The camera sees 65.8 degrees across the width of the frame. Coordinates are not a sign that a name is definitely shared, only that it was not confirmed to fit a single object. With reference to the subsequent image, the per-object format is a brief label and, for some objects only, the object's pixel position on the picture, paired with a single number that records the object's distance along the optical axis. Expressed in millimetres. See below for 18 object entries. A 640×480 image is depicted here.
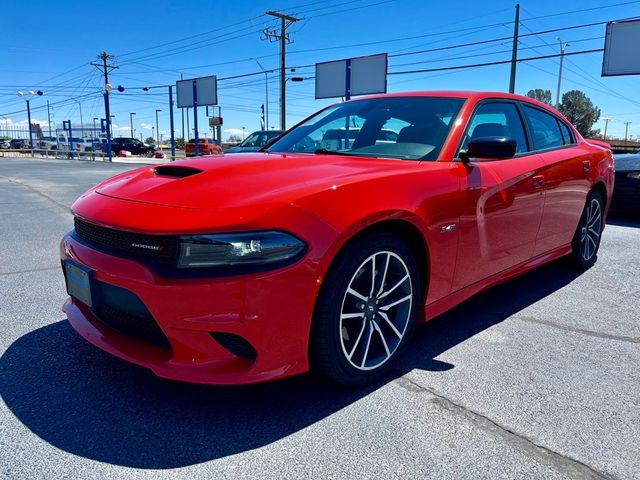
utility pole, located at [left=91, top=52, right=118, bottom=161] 35794
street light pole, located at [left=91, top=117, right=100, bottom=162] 38031
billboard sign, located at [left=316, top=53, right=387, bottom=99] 26734
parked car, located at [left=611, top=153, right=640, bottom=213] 7512
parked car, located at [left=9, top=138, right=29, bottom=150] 63500
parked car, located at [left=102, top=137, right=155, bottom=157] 45250
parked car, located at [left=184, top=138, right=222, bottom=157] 32938
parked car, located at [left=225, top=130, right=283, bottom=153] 17156
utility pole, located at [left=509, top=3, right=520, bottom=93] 25141
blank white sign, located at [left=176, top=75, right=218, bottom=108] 35000
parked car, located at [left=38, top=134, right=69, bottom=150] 52000
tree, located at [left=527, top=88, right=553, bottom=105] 61169
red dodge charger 2023
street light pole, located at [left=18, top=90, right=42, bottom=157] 43541
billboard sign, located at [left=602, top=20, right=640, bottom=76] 22328
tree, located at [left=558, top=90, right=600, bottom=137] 66875
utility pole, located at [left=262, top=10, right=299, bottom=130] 32656
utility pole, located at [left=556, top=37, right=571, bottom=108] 39366
